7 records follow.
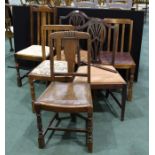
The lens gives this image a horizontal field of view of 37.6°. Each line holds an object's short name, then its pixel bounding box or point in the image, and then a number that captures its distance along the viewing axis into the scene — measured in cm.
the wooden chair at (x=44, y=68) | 243
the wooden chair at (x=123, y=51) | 274
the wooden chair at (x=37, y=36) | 298
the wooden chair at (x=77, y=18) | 306
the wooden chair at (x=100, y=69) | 230
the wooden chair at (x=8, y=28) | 418
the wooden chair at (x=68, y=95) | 185
